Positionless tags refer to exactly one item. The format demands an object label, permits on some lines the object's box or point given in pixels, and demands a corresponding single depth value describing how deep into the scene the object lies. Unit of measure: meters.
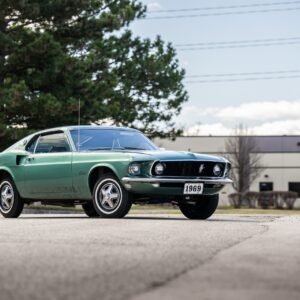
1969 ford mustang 11.56
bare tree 63.06
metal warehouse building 71.12
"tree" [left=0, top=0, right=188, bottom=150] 30.12
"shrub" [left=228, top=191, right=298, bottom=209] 48.59
